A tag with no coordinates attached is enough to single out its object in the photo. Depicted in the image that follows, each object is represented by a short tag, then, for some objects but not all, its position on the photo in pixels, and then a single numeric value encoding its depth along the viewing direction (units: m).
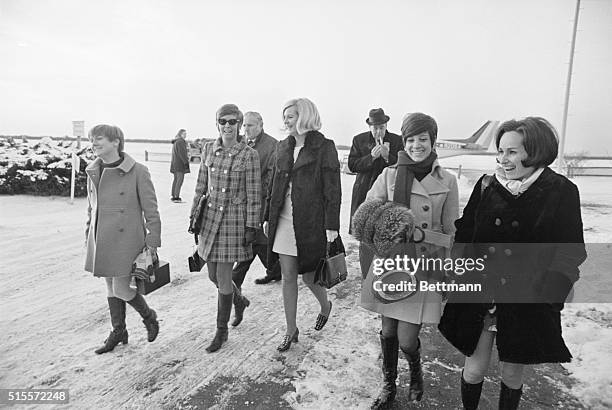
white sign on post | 9.02
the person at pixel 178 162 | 10.52
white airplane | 32.85
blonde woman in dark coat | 3.03
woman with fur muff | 2.34
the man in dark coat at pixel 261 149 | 4.18
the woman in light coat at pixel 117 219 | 2.90
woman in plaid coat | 3.11
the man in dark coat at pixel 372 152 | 4.23
